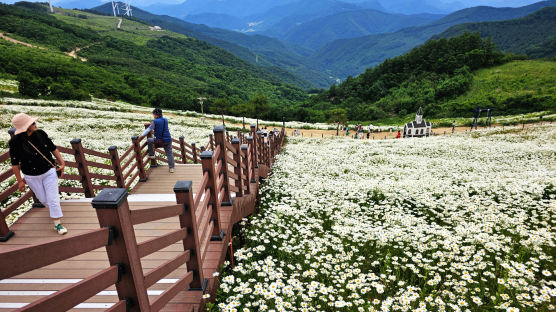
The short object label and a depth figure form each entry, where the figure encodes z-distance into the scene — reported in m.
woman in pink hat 4.72
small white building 45.16
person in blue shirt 9.01
